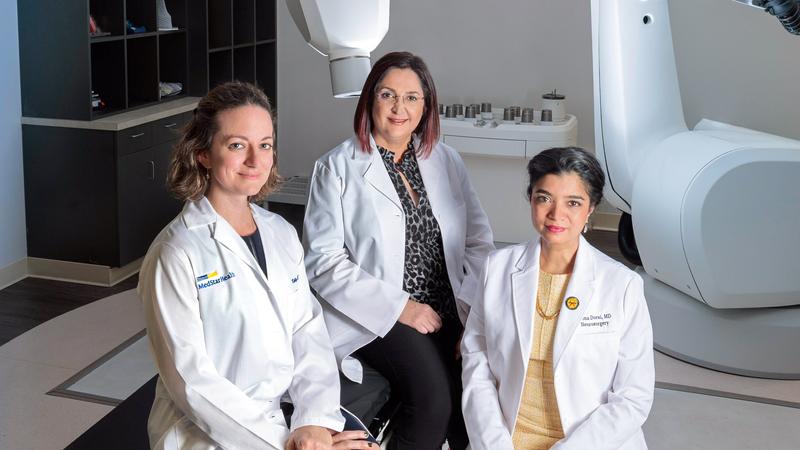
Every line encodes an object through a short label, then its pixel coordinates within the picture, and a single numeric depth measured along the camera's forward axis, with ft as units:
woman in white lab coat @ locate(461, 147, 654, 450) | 7.00
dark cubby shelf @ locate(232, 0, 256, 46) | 19.60
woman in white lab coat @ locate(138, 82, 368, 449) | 6.15
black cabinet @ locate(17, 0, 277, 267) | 14.66
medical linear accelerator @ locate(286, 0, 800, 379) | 11.90
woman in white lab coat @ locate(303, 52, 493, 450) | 7.84
